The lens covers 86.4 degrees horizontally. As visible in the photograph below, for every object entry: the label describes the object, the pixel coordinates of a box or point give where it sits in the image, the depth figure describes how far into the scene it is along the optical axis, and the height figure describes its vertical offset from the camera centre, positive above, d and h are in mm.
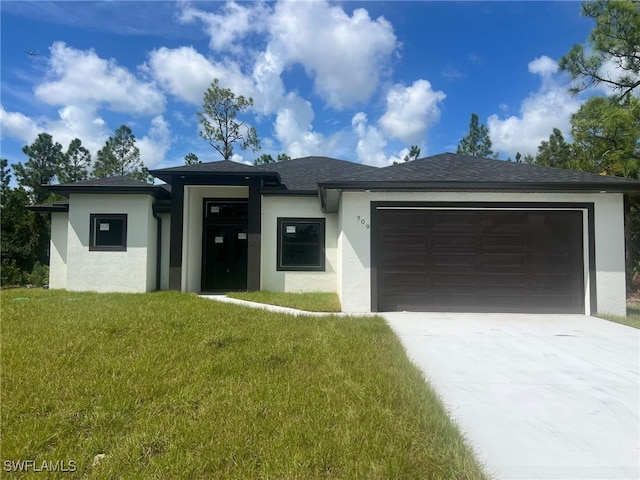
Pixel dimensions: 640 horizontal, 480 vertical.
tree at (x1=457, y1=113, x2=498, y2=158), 29609 +9847
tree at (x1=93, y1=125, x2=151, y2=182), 31625 +8860
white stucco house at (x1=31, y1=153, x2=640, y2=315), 7734 +367
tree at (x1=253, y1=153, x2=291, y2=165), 27469 +7592
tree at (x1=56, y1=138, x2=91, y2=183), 33719 +8850
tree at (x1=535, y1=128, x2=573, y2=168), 20781 +6602
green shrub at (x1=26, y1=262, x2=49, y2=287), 14594 -1055
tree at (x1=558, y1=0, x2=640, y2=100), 12372 +7660
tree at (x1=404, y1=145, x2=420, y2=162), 30738 +9061
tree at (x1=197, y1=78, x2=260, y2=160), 25750 +10130
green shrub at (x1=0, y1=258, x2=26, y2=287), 13922 -1022
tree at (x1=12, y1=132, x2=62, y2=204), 33875 +9016
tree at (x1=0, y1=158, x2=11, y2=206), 34031 +7832
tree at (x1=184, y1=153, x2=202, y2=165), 28578 +7923
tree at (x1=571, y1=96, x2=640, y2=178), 12297 +4579
